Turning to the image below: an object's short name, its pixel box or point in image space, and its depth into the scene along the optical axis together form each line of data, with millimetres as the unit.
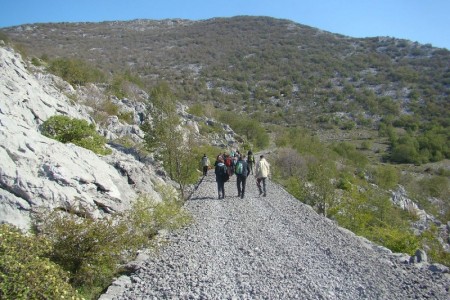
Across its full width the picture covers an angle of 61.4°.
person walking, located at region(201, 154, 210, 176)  26119
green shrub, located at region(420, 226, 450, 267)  17781
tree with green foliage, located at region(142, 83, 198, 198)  20469
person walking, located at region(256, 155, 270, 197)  18094
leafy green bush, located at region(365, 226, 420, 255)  16586
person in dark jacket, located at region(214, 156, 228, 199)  17594
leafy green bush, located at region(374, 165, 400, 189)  48906
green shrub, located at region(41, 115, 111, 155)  16203
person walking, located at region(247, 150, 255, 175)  25438
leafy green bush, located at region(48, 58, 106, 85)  41531
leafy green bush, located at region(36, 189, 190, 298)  8070
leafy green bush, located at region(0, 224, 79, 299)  5855
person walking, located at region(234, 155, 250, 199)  17281
